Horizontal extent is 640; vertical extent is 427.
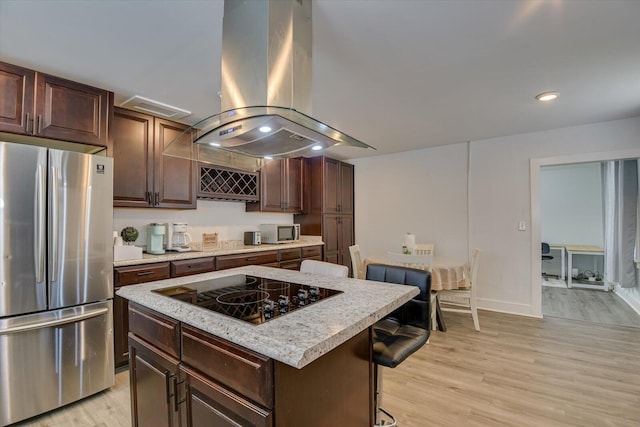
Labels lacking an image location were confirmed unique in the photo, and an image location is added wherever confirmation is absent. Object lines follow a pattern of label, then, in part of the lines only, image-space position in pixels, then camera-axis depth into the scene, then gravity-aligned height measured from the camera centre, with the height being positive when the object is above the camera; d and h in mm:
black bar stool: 1460 -645
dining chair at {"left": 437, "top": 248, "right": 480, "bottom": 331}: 3301 -880
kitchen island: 911 -537
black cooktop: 1169 -378
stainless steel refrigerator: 1873 -419
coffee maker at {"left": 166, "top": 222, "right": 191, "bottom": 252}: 3160 -222
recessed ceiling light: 2625 +1065
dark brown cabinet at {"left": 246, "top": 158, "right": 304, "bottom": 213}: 4116 +412
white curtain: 4172 -109
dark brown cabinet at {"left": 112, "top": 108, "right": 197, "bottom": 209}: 2709 +483
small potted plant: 2920 -175
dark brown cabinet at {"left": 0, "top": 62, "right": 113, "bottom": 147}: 1995 +787
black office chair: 5438 -645
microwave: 4121 -237
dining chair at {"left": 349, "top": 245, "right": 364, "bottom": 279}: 3643 -566
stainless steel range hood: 1365 +650
